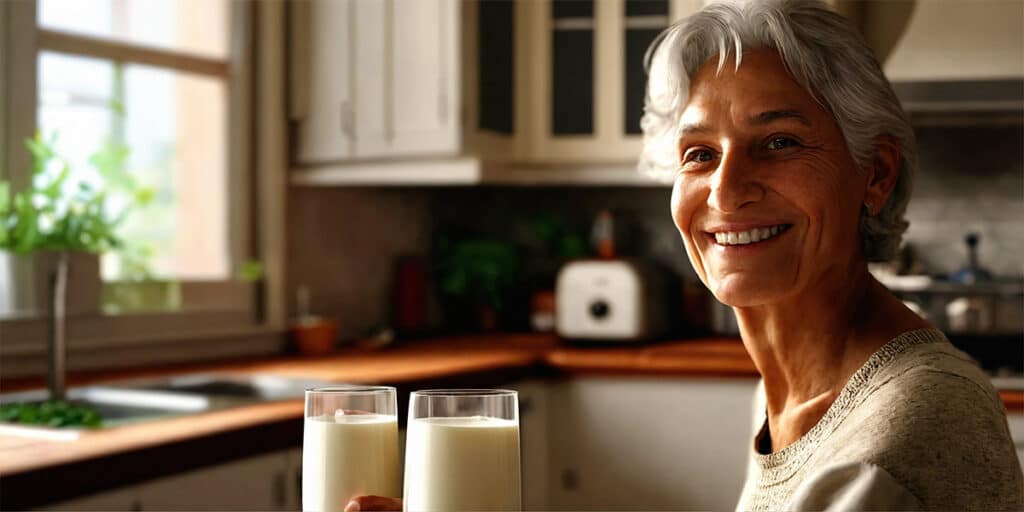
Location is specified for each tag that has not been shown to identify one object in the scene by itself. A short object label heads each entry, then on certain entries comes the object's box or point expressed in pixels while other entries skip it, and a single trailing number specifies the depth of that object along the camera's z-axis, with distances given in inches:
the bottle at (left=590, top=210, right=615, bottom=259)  154.3
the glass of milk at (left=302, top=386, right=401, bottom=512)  39.7
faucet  96.6
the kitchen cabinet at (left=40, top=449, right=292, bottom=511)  75.6
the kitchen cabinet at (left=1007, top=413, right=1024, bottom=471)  108.8
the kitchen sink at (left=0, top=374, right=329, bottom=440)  93.2
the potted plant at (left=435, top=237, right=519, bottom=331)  161.0
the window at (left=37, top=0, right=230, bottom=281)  116.7
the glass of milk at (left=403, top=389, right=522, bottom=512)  38.1
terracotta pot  139.8
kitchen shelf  135.7
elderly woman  46.7
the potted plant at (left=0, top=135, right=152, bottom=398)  97.8
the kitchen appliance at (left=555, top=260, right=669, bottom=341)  138.6
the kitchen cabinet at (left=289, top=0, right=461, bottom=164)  134.9
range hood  115.1
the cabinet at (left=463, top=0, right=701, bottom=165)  141.7
